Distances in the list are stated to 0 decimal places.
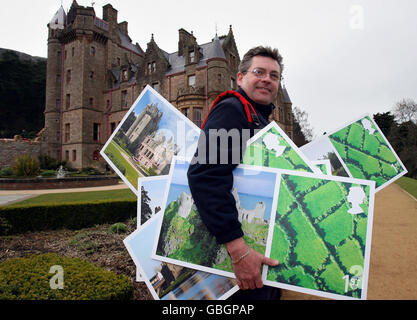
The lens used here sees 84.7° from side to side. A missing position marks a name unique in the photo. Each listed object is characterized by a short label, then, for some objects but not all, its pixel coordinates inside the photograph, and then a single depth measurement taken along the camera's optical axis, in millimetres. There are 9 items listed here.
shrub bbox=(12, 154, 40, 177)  19094
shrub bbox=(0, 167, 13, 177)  20367
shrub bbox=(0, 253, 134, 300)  2178
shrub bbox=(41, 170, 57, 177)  22412
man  1527
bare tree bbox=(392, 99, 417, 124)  30017
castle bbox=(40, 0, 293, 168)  26625
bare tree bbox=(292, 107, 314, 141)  44781
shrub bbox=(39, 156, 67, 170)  28953
